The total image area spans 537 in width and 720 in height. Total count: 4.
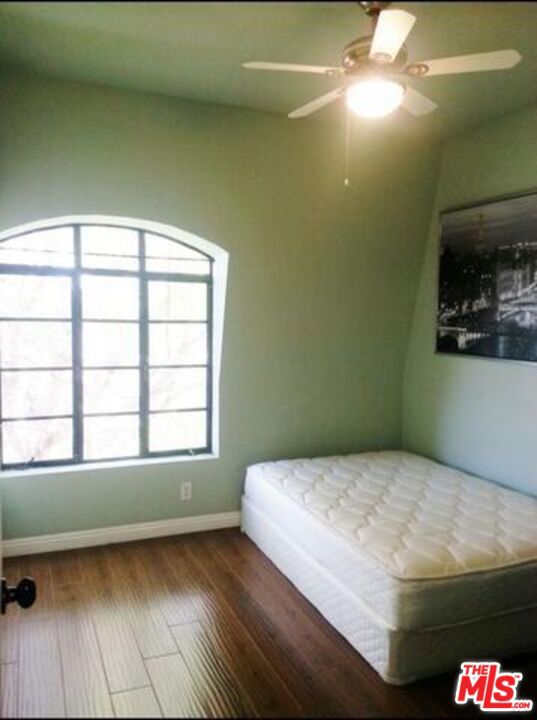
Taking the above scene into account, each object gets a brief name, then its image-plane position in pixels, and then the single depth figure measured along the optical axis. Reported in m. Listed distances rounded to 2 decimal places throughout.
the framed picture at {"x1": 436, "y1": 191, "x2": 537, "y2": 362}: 3.19
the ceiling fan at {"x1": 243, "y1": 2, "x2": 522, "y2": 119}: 1.87
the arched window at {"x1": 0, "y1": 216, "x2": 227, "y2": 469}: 3.32
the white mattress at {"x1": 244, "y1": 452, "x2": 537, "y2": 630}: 2.23
